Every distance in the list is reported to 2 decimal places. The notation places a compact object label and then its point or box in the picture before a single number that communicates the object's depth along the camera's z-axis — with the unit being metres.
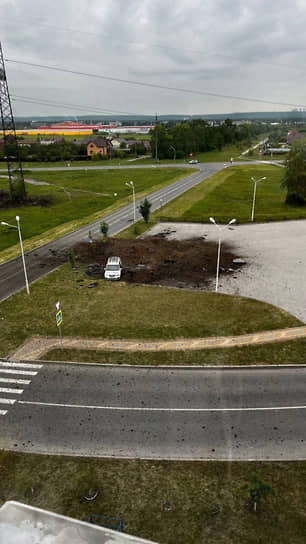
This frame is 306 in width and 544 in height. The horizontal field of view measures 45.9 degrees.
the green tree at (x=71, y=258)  40.19
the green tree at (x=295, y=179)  64.94
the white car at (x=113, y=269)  36.94
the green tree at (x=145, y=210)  54.17
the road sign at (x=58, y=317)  23.56
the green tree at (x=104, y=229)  48.09
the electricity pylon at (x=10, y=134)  61.48
